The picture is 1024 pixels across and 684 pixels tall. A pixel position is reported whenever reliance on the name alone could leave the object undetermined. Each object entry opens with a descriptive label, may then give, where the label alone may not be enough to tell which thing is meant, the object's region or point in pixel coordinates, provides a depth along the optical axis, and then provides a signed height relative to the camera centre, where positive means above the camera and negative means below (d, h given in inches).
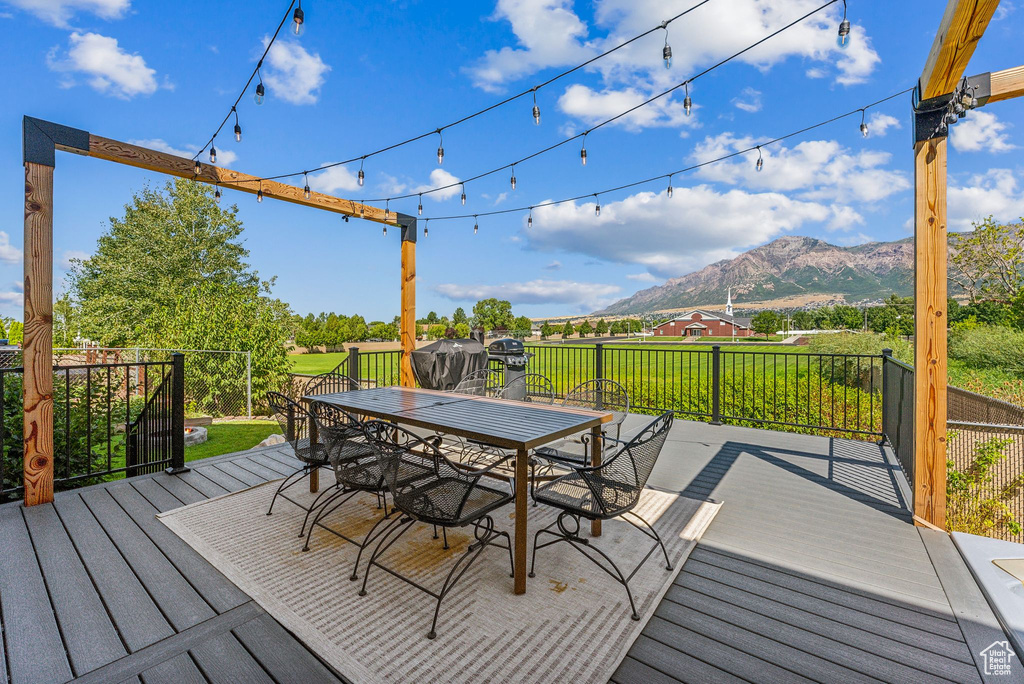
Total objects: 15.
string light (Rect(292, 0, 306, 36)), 94.7 +68.2
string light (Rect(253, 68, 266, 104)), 127.5 +71.1
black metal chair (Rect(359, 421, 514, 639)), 77.6 -29.6
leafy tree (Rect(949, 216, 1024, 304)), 491.2 +96.0
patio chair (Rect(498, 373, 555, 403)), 176.6 -19.8
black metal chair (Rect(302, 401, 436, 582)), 91.0 -27.5
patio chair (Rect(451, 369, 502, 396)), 166.7 -17.4
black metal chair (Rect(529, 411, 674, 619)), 80.1 -28.4
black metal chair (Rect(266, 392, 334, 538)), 113.6 -26.0
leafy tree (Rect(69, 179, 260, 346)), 641.6 +126.1
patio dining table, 82.2 -17.8
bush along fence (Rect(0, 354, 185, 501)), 133.5 -31.5
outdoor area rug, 64.6 -45.8
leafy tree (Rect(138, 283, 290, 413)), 389.7 -6.5
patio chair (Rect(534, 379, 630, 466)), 135.0 -18.3
